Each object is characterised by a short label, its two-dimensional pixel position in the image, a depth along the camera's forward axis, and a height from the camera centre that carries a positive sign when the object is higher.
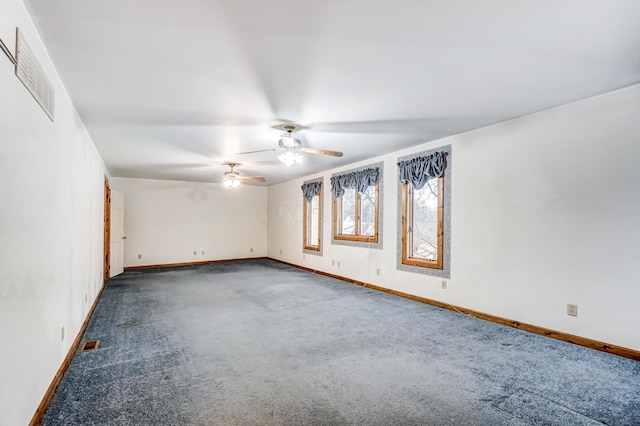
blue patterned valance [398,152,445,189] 4.73 +0.76
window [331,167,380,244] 6.05 +0.24
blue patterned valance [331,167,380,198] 6.00 +0.74
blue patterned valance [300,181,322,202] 7.71 +0.69
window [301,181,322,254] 7.86 +0.00
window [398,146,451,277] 4.73 +0.08
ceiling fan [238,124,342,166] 4.01 +0.86
